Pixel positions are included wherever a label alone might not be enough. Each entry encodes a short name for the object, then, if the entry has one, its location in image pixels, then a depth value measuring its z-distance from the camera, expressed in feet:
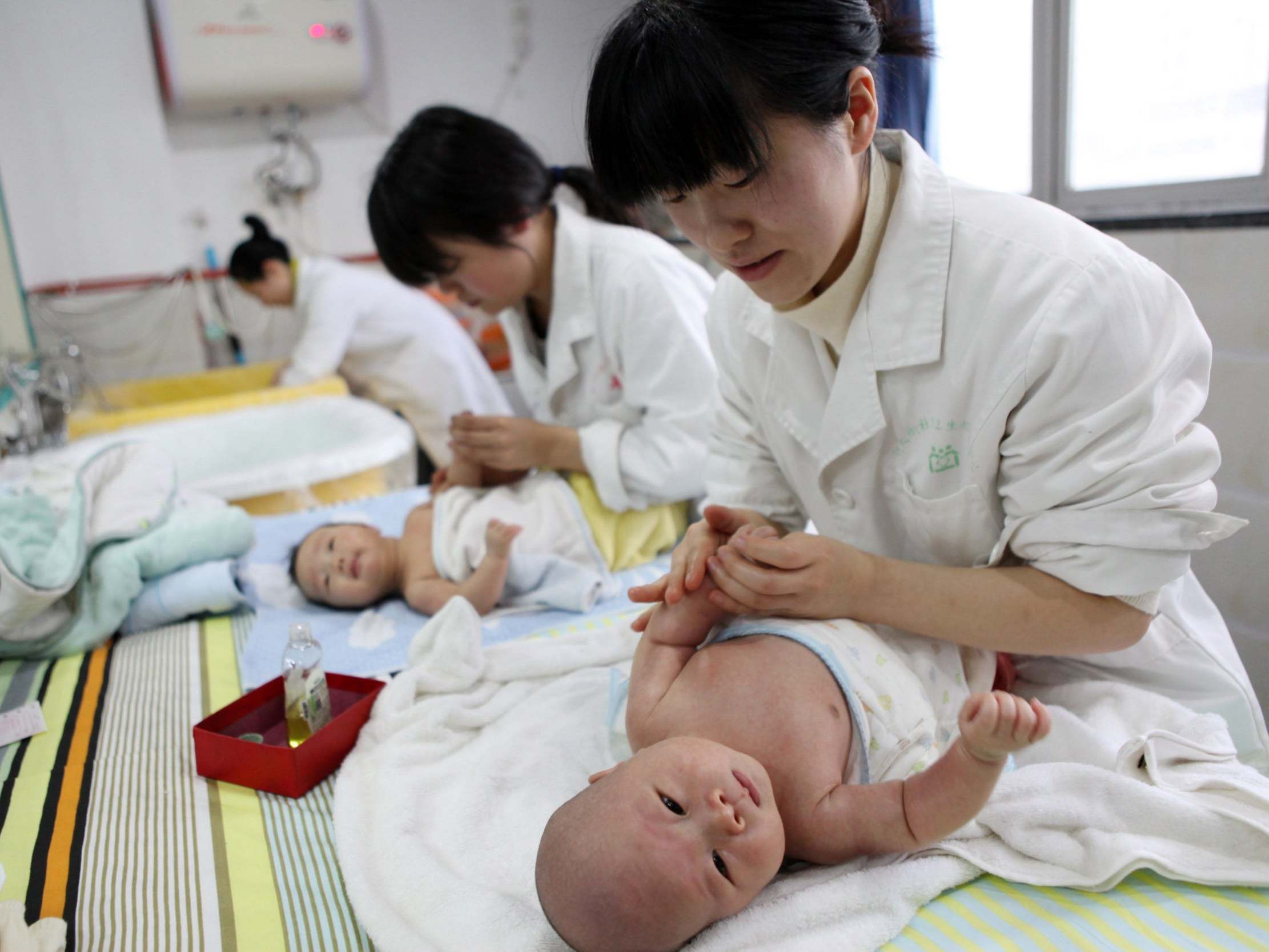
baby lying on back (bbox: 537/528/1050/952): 2.63
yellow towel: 6.11
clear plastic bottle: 4.07
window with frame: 6.25
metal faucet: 7.77
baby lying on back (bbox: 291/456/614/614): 5.58
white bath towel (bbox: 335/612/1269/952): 2.69
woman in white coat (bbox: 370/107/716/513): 5.49
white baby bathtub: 7.56
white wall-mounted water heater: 11.57
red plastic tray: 3.66
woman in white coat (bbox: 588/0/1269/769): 2.84
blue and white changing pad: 5.02
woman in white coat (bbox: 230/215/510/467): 11.24
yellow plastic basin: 8.70
